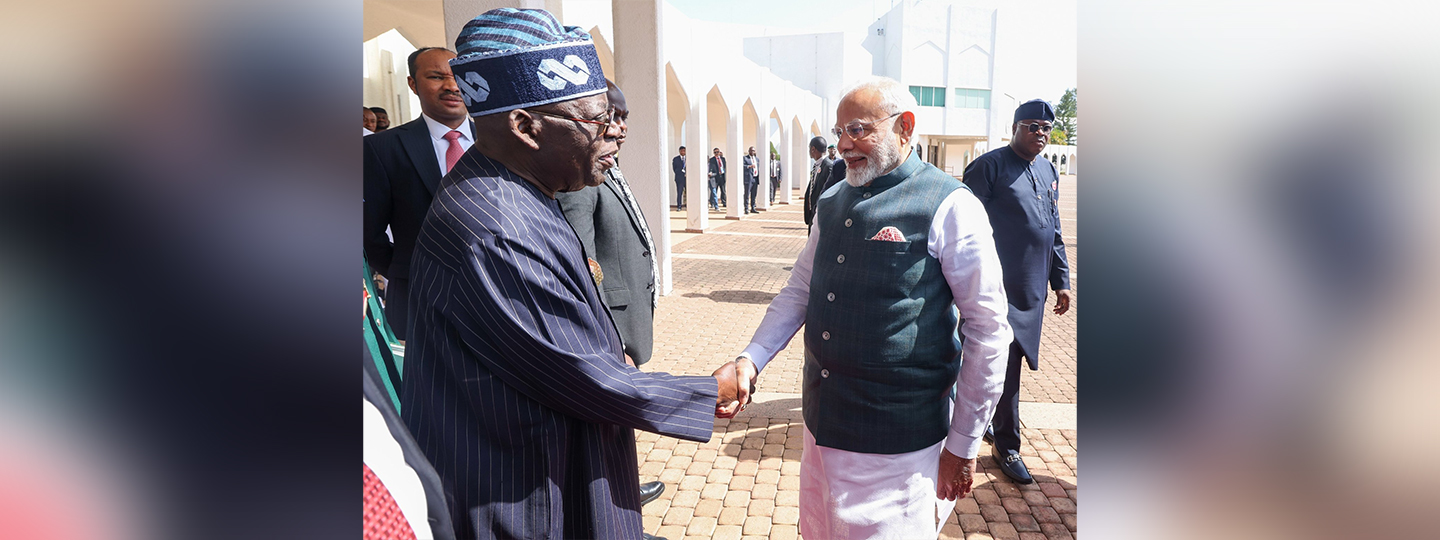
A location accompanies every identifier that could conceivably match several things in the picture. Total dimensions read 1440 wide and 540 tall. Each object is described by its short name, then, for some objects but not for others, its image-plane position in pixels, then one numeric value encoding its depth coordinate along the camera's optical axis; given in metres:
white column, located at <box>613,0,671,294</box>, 9.66
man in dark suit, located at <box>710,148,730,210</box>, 24.20
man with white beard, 2.21
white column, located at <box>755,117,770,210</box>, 25.61
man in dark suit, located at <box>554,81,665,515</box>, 3.20
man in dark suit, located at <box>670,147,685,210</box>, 23.67
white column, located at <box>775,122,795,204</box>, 29.61
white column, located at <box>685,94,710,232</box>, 17.06
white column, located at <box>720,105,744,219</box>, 21.36
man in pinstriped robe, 1.49
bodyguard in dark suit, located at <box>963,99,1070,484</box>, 3.95
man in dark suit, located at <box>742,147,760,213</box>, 25.23
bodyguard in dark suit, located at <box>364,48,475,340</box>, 3.38
